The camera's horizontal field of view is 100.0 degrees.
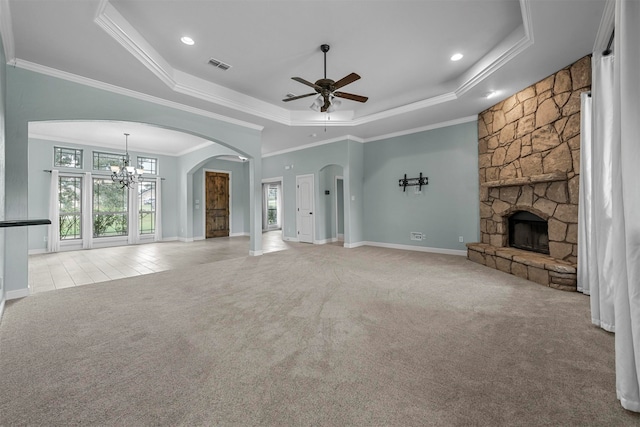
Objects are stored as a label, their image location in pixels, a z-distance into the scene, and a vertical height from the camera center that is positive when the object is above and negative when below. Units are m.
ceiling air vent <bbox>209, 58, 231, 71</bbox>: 3.87 +2.21
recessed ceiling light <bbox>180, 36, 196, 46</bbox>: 3.35 +2.19
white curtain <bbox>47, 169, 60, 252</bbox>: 6.75 -0.02
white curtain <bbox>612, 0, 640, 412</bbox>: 1.33 +0.00
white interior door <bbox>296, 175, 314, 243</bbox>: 7.86 +0.16
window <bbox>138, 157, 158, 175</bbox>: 8.47 +1.59
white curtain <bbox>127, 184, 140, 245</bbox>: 8.18 -0.07
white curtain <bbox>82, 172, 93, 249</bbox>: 7.36 +0.13
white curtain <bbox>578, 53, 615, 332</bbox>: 2.33 +0.17
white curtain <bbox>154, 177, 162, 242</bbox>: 8.59 +0.12
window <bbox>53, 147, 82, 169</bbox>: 7.04 +1.53
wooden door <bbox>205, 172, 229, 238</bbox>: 9.38 +0.33
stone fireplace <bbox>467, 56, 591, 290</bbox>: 3.55 +0.48
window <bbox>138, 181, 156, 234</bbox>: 8.42 +0.25
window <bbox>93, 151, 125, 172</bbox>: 7.61 +1.58
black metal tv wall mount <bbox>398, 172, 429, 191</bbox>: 6.26 +0.73
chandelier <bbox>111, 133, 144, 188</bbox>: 7.26 +1.14
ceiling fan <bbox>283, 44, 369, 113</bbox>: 3.32 +1.62
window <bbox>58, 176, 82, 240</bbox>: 7.12 +0.22
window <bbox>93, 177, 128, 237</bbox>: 7.70 +0.17
